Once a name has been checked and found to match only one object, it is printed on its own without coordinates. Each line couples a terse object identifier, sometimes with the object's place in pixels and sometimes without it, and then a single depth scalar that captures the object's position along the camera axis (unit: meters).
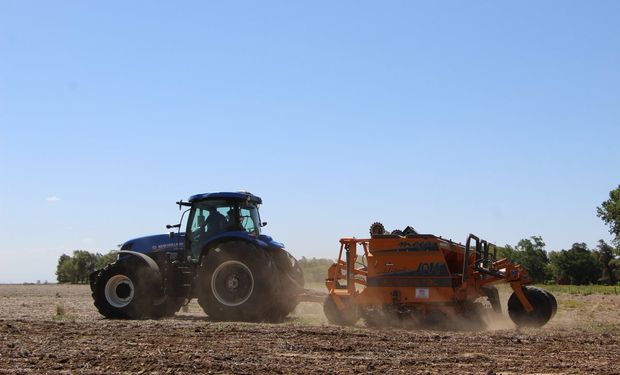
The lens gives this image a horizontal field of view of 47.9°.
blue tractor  14.20
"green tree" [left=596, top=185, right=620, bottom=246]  57.91
